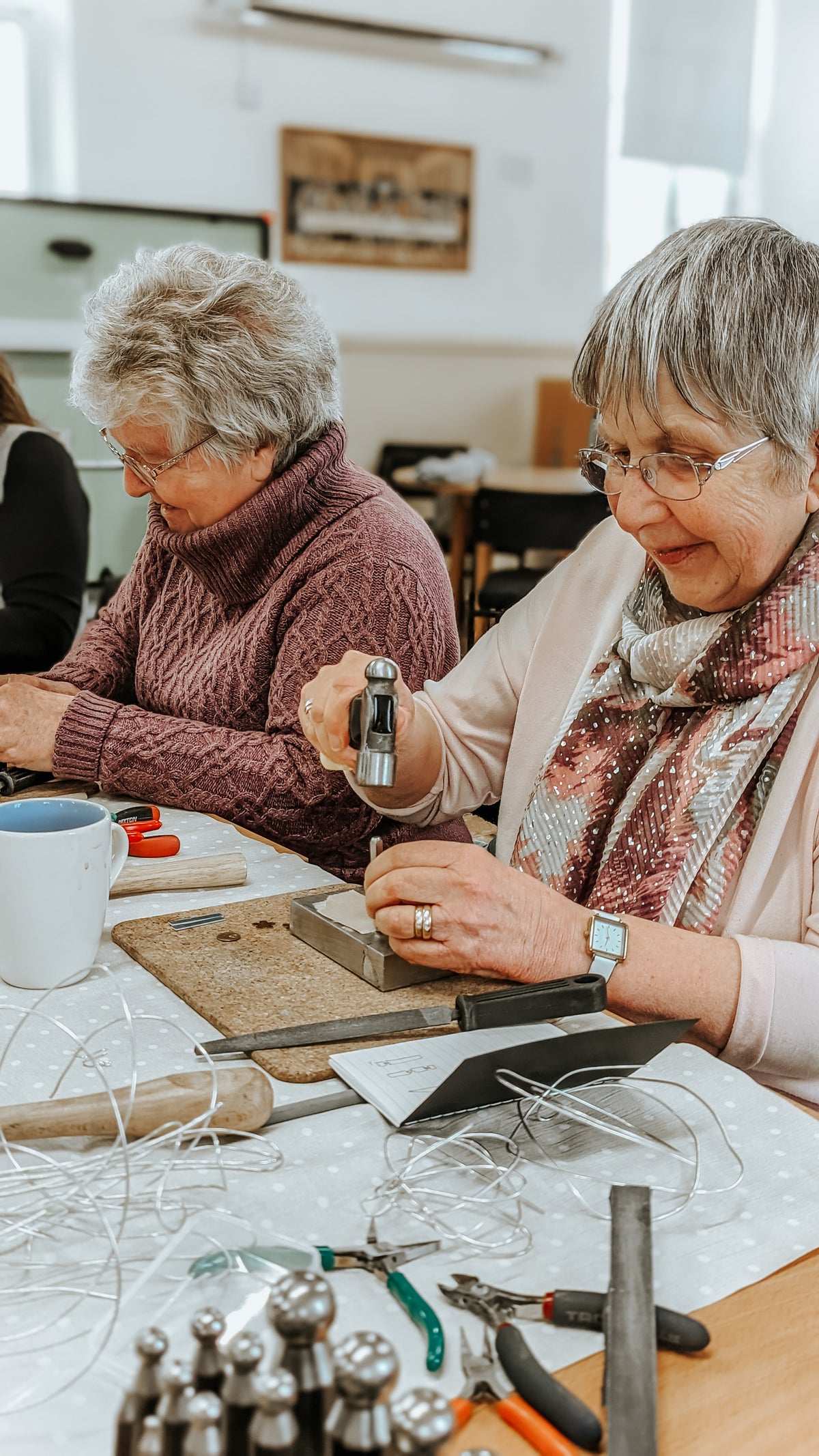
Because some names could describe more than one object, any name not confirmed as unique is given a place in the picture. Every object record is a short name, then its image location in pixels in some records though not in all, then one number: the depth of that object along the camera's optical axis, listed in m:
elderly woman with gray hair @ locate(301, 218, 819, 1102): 1.06
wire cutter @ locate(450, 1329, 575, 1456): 0.59
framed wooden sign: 5.84
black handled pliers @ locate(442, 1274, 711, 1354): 0.65
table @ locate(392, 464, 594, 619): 5.18
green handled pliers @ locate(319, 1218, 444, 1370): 0.65
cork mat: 0.98
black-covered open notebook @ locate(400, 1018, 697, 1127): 0.82
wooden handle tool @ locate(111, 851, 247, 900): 1.28
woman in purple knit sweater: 1.66
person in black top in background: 2.73
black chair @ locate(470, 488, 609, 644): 3.78
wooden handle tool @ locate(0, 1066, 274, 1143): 0.81
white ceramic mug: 1.01
